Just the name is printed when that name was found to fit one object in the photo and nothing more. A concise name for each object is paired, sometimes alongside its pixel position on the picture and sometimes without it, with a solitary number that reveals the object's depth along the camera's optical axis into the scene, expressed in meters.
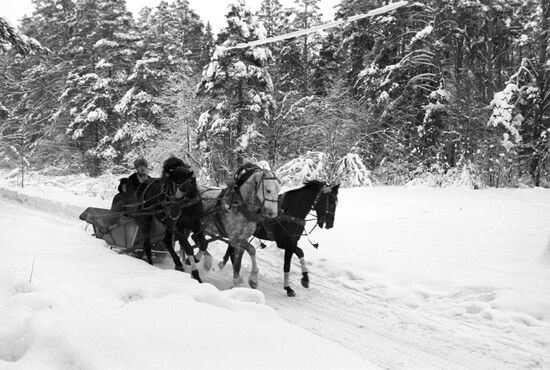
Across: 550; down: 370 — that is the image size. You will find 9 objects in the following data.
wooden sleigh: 7.95
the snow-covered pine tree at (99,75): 28.52
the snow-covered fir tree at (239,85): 21.28
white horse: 7.00
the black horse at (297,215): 7.47
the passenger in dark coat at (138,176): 8.45
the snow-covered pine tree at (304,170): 17.33
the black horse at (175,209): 7.17
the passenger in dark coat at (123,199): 8.43
